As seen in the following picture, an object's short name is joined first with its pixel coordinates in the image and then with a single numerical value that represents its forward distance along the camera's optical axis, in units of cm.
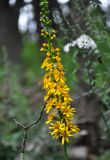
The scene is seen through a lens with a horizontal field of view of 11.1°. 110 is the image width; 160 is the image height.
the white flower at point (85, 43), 420
